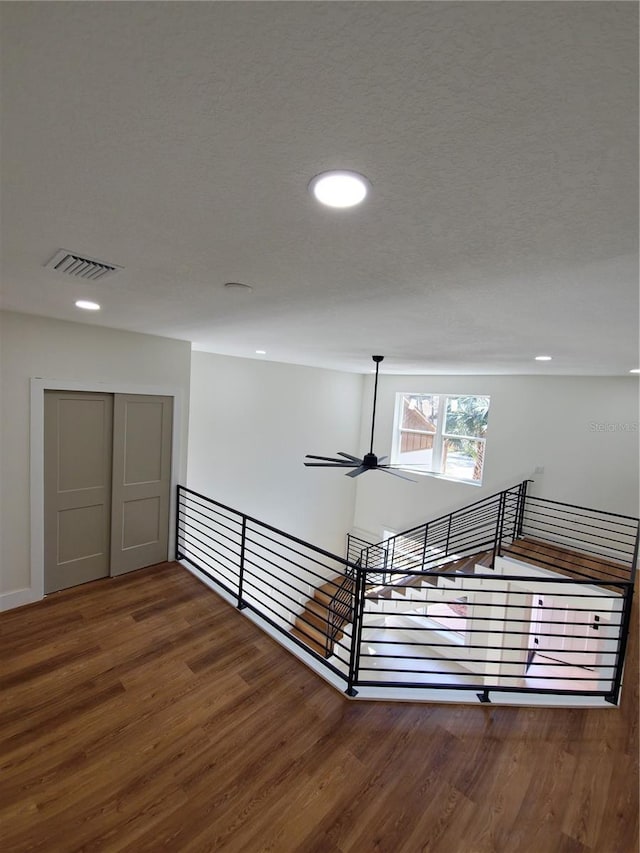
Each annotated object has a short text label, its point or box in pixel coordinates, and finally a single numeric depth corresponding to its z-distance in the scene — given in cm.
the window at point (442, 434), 681
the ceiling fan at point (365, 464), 464
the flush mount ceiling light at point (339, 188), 106
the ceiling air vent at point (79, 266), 179
